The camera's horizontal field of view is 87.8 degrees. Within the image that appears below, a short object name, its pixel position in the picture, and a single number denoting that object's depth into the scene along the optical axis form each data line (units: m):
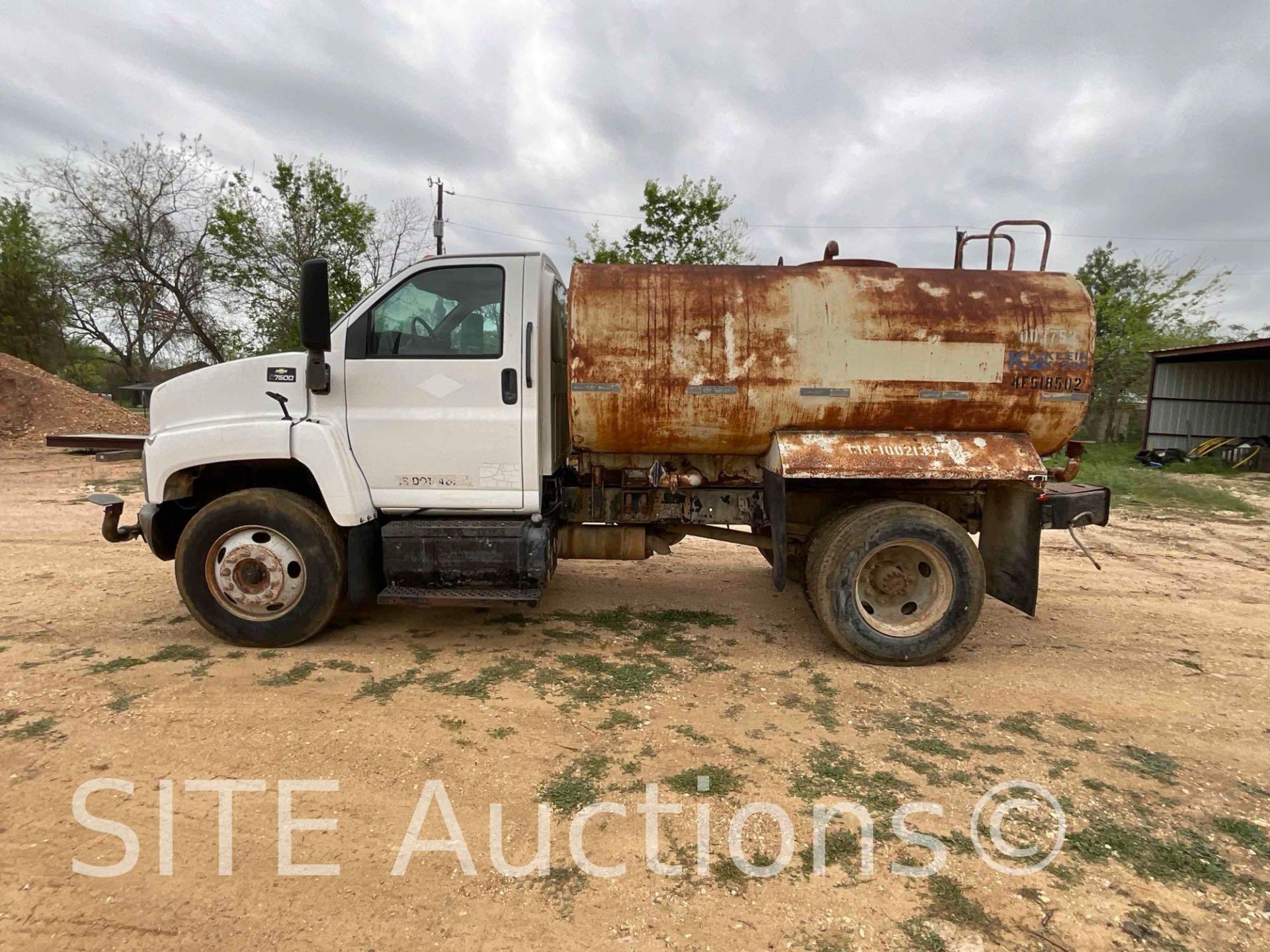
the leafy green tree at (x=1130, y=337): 23.62
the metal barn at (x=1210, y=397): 19.33
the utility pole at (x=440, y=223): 20.69
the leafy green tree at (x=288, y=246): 18.30
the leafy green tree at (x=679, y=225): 16.77
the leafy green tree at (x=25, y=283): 22.66
